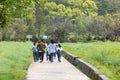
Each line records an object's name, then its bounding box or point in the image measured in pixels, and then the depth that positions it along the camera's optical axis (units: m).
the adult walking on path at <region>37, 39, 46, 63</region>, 28.50
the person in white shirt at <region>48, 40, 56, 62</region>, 28.69
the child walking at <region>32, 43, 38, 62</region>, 29.64
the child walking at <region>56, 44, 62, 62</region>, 29.99
